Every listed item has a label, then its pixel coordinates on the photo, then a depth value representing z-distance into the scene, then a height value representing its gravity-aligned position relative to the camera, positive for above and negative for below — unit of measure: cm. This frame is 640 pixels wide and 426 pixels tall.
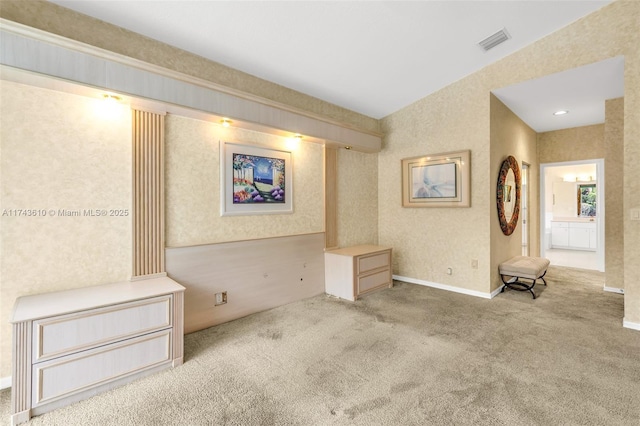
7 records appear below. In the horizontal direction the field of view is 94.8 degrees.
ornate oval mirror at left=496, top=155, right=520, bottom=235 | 431 +26
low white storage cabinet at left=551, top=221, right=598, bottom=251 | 748 -62
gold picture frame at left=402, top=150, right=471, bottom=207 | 420 +49
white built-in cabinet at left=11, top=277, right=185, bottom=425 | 180 -87
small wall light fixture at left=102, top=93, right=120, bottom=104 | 238 +95
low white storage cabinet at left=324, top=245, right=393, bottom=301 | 401 -83
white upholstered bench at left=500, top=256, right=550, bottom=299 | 400 -81
